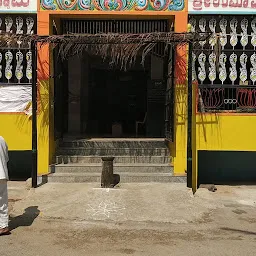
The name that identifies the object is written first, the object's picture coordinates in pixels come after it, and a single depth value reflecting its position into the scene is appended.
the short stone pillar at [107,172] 7.94
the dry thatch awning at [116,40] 7.53
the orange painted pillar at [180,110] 8.59
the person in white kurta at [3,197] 5.50
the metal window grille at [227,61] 8.72
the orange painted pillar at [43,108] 8.62
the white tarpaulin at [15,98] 8.71
